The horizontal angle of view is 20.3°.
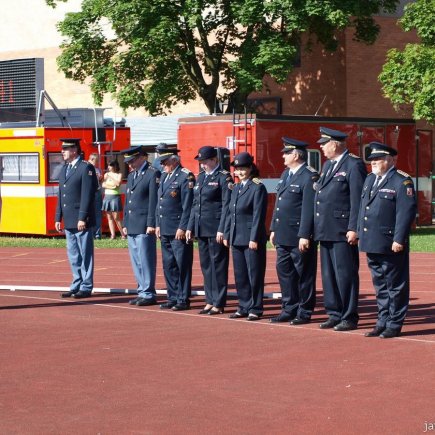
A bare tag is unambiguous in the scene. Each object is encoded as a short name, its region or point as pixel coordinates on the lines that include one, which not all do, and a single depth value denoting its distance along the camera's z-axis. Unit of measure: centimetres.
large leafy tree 3195
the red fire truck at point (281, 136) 2534
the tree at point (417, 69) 2748
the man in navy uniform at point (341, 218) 1223
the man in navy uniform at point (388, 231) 1160
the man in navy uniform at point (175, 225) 1448
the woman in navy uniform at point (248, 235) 1338
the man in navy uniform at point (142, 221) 1499
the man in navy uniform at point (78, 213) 1587
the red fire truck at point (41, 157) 2698
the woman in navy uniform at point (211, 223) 1399
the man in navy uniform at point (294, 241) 1295
